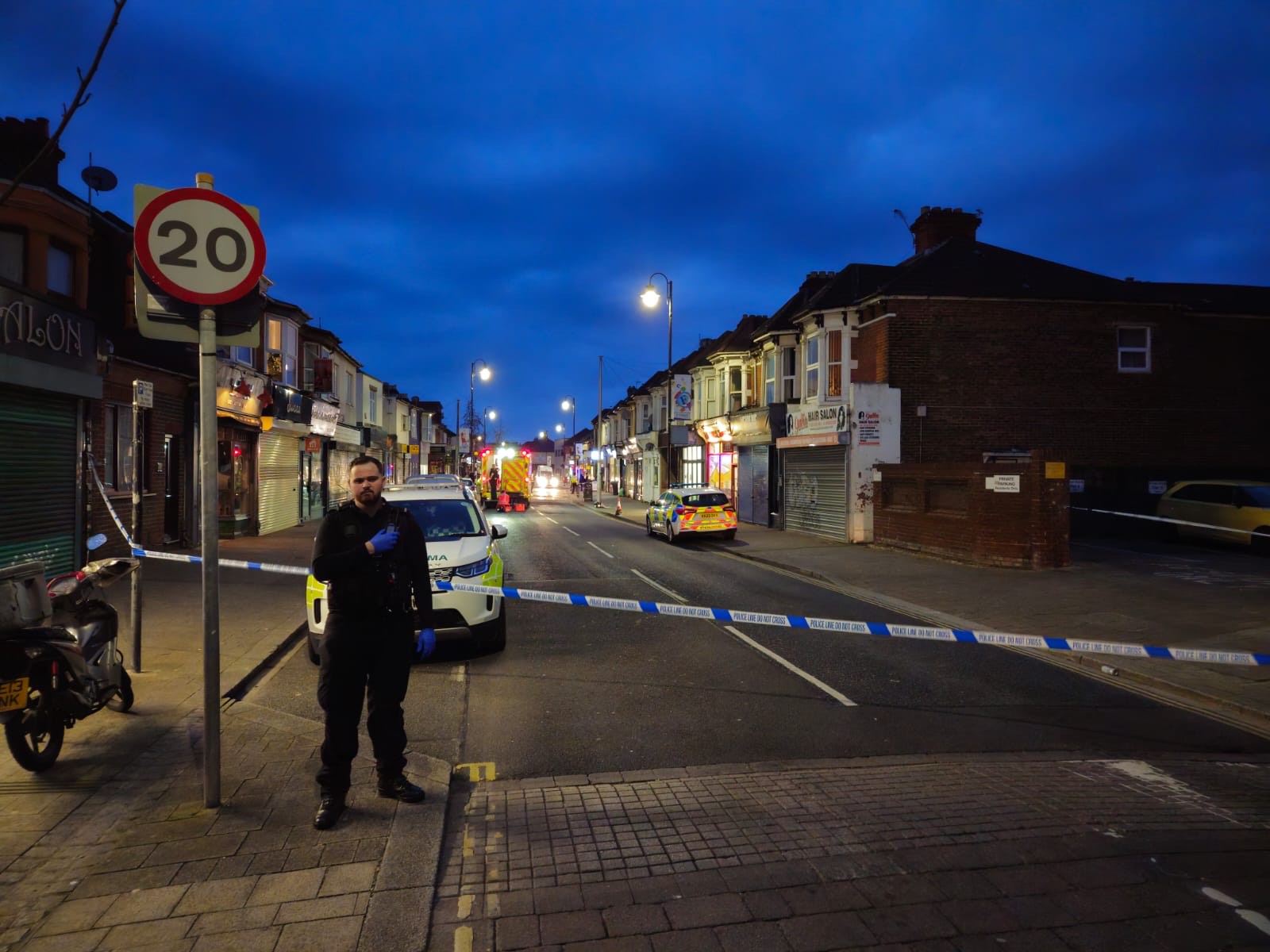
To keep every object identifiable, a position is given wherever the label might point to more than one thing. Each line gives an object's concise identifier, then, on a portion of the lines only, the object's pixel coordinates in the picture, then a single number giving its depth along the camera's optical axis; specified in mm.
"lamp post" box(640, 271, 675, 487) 28906
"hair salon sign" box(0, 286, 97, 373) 9977
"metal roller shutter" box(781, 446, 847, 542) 21859
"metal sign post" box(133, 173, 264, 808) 4145
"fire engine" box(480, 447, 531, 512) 39544
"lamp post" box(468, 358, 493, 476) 59969
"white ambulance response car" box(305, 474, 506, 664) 7664
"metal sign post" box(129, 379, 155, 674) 6805
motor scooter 4555
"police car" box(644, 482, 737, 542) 21625
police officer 4184
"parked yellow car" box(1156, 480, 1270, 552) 17266
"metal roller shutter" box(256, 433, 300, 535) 22422
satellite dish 15805
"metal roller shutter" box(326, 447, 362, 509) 32688
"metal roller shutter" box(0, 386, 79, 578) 10469
